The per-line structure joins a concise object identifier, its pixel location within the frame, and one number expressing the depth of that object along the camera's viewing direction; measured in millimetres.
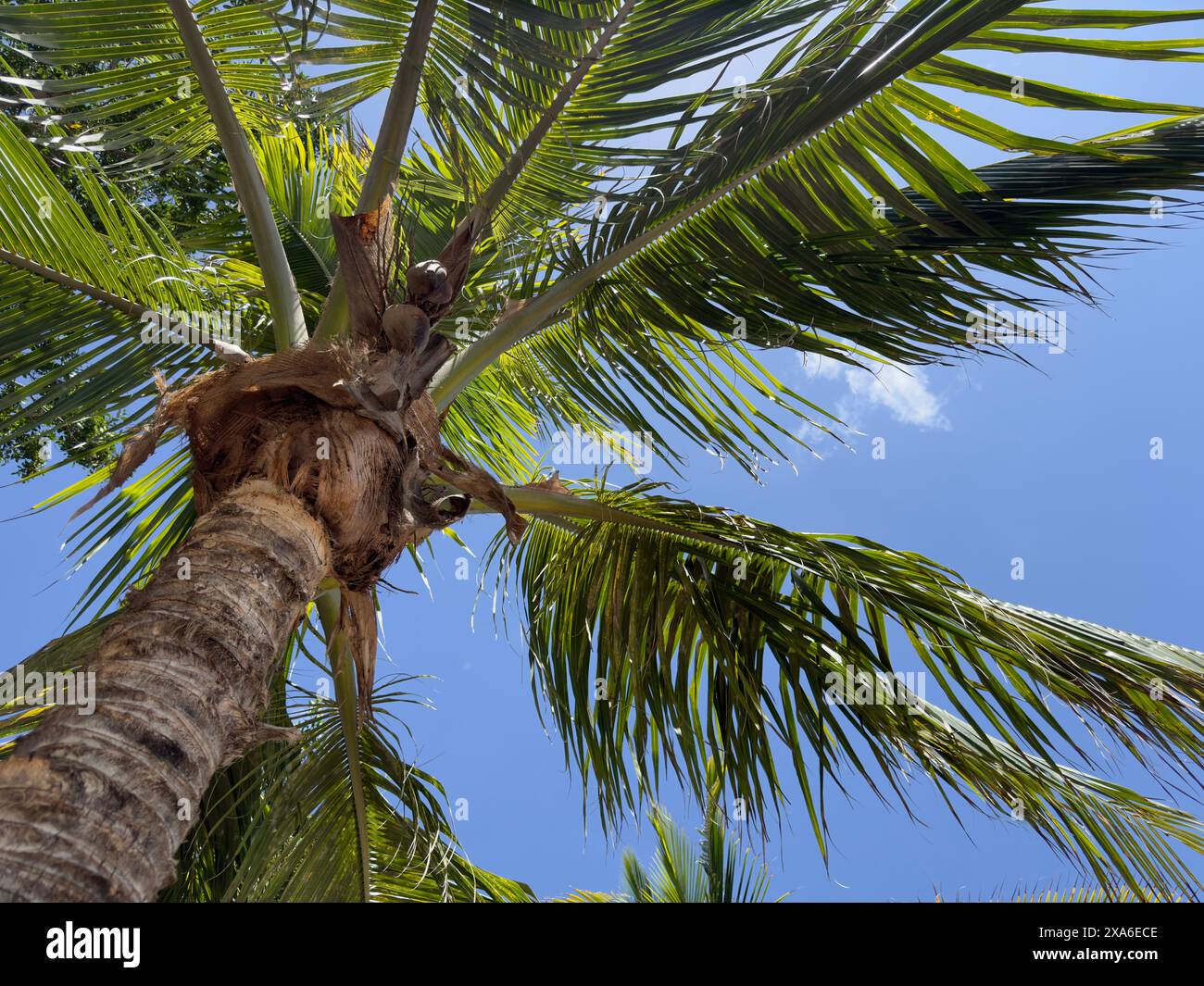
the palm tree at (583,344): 2488
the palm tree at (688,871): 7160
